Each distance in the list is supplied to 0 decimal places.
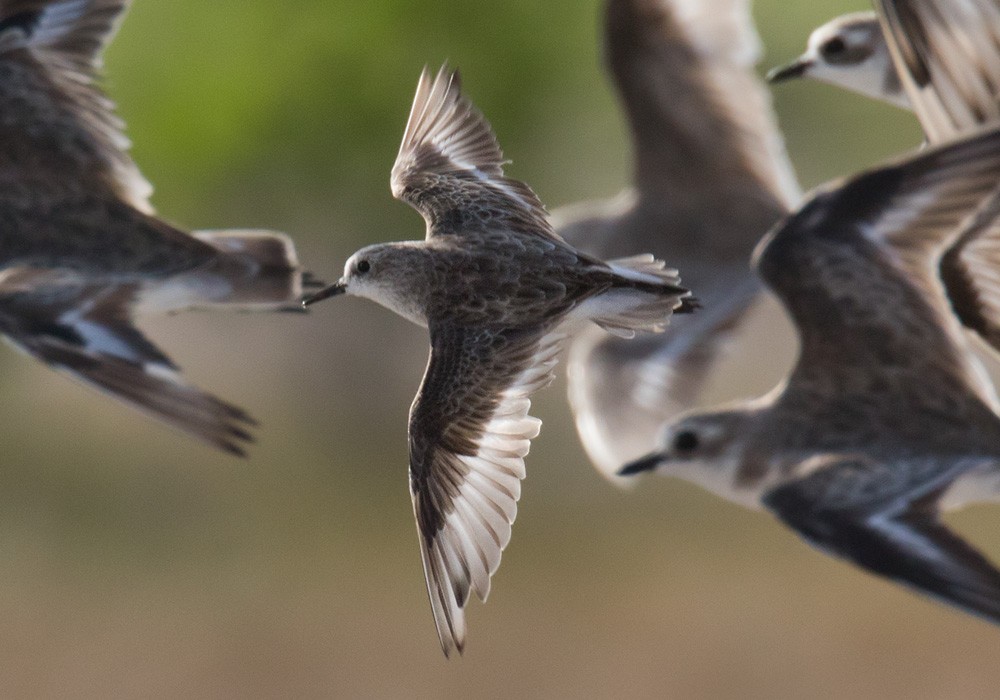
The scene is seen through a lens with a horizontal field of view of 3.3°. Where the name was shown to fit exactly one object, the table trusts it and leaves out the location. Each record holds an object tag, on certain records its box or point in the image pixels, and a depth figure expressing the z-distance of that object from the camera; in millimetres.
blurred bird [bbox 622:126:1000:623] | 6154
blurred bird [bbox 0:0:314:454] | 6186
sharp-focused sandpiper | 6039
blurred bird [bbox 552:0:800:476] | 6414
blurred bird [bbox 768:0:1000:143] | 6127
